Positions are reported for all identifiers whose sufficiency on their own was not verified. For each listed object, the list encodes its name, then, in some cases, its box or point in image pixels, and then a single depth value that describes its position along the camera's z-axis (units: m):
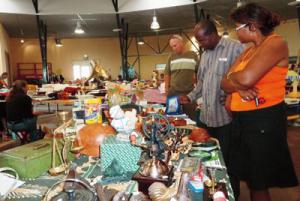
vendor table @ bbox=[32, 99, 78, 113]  5.24
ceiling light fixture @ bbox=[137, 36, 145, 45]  16.47
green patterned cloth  1.34
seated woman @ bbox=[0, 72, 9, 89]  8.54
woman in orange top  1.49
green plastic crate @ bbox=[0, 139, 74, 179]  1.37
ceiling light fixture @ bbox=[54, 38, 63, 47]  15.48
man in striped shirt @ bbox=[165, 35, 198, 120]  3.90
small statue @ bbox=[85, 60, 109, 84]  5.61
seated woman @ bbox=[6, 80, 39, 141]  4.78
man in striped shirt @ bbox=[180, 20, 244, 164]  2.14
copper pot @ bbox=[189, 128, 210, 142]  1.77
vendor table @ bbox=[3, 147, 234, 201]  1.18
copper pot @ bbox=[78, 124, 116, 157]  1.55
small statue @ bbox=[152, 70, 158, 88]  7.79
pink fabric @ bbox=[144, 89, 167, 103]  3.97
